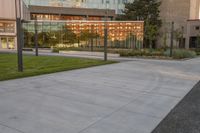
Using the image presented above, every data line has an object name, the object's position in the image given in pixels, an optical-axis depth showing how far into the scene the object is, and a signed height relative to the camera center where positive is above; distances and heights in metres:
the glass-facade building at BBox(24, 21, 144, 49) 32.16 +3.64
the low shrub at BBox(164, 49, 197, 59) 19.44 -0.14
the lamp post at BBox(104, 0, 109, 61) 15.24 +0.59
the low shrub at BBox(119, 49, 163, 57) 21.18 -0.16
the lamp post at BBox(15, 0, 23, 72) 9.24 +0.40
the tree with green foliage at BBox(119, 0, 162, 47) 40.89 +9.86
